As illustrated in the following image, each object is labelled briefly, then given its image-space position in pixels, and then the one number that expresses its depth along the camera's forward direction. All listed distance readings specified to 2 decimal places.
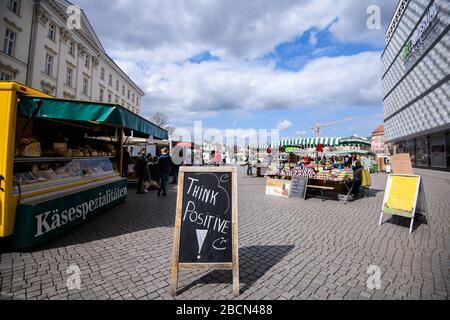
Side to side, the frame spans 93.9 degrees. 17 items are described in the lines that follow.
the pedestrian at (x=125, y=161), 9.98
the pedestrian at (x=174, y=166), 12.47
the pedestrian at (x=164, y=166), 8.09
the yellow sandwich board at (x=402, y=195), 4.77
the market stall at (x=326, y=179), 8.04
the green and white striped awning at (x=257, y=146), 20.44
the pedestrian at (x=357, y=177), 7.84
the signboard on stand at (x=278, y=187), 8.54
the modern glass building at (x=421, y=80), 23.59
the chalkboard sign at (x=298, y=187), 8.13
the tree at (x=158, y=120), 51.43
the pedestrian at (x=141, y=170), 8.71
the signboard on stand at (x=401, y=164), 5.28
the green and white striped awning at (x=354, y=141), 13.67
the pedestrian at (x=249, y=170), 18.08
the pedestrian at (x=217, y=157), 16.24
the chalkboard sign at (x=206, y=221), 2.53
